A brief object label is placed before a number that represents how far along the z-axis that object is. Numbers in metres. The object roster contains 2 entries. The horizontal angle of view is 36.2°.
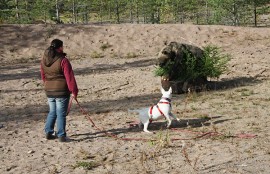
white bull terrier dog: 7.38
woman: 6.81
